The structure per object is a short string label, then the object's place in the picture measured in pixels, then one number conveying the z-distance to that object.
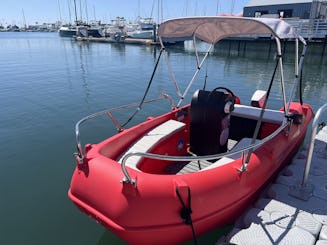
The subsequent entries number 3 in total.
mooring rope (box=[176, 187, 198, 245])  2.66
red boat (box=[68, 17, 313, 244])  2.65
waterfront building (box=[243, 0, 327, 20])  27.03
